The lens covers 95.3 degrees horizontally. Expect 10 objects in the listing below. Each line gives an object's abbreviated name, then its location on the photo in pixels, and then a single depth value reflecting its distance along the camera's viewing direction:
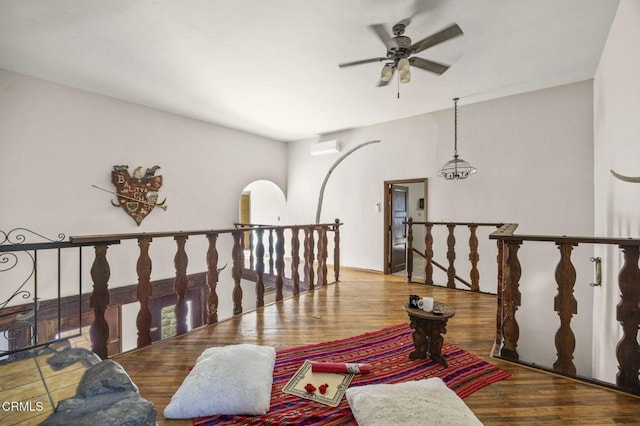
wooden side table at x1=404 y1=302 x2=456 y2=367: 2.09
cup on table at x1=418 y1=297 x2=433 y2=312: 2.14
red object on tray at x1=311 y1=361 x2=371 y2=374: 1.98
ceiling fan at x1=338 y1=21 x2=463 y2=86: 2.57
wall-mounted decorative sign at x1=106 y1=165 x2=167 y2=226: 4.57
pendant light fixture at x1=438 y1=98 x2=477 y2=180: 4.55
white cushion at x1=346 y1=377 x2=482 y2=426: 1.41
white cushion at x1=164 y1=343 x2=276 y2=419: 1.59
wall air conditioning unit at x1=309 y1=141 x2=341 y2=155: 6.40
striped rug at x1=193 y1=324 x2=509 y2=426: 1.58
